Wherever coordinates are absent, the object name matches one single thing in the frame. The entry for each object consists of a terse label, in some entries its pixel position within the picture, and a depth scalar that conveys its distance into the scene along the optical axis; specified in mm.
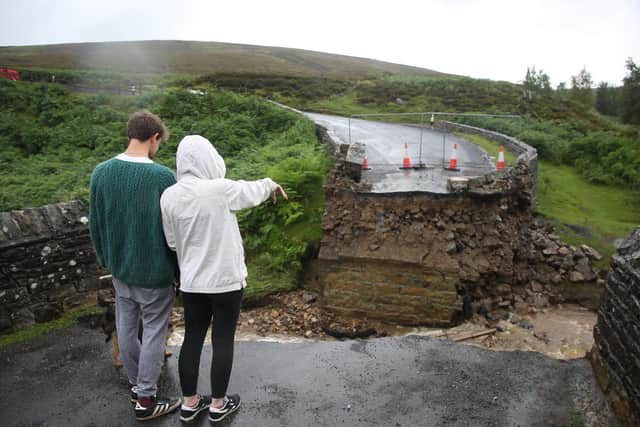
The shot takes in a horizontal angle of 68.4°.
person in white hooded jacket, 3396
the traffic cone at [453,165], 12156
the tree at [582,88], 57094
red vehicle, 17188
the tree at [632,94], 31781
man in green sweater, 3529
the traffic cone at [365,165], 12155
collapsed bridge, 8641
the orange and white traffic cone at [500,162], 11773
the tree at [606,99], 59688
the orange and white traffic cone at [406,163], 12219
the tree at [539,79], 57856
